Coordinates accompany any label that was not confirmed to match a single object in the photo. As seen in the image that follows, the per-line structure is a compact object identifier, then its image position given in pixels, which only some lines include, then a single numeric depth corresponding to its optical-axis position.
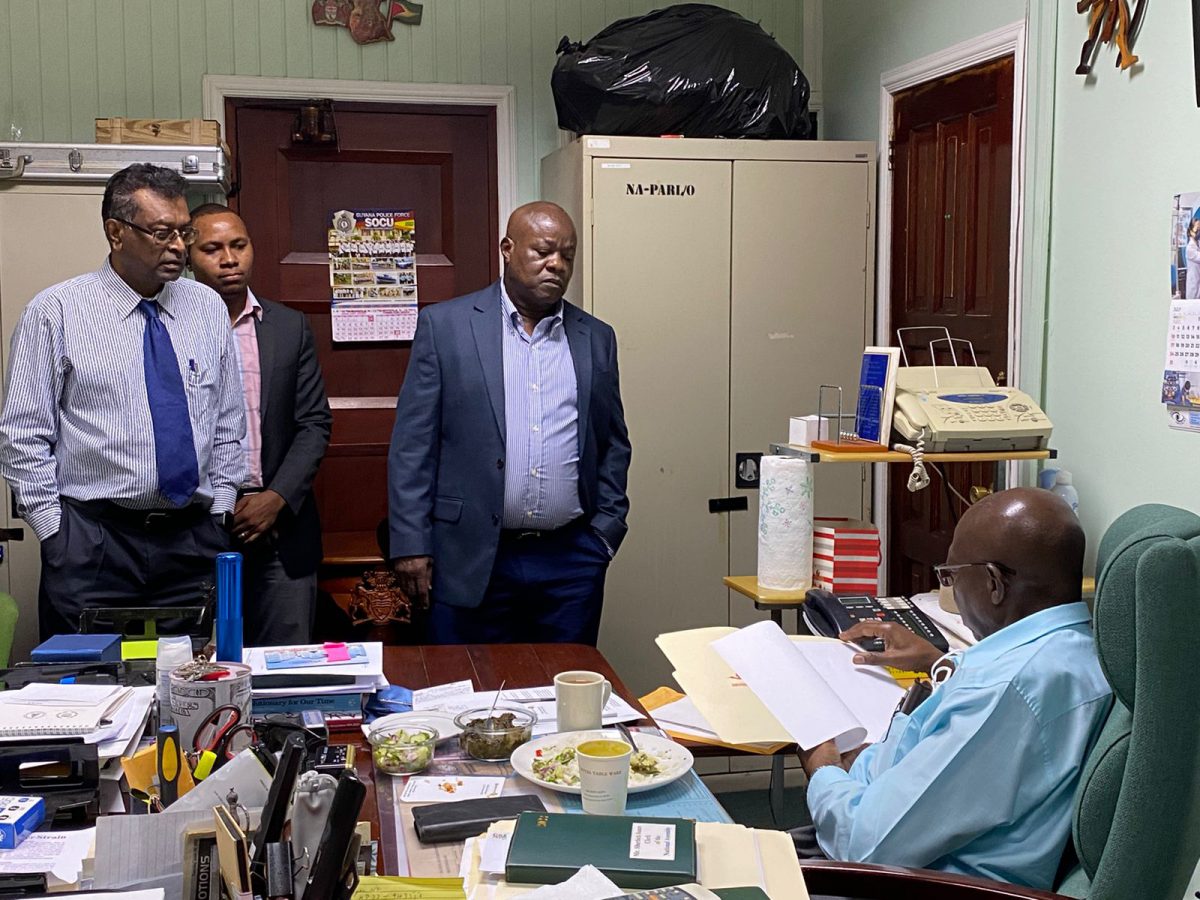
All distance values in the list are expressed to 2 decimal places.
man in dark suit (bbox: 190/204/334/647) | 3.36
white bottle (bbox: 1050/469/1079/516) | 2.84
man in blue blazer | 3.12
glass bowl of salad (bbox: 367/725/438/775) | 1.62
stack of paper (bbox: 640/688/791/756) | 1.86
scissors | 1.46
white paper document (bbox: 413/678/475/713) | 1.92
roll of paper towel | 2.58
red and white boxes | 2.60
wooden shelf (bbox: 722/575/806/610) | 2.60
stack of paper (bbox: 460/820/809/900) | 1.22
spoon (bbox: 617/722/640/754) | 1.69
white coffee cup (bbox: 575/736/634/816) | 1.42
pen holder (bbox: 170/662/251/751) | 1.51
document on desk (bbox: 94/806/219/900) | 1.03
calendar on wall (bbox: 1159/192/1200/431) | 2.42
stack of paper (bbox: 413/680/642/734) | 1.85
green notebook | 1.20
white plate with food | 1.55
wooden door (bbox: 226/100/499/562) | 4.12
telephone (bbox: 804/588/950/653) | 2.35
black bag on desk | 1.41
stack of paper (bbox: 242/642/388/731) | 1.81
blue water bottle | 1.75
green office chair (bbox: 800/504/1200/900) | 1.32
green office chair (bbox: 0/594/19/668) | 2.64
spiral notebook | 1.57
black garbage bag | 3.70
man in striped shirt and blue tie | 2.84
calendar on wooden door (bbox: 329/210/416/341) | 4.18
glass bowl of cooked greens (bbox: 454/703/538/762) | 1.67
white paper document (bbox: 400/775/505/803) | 1.54
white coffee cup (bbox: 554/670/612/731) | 1.74
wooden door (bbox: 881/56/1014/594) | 3.28
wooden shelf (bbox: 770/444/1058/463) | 2.60
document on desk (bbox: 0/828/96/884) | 1.25
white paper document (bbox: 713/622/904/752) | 1.89
